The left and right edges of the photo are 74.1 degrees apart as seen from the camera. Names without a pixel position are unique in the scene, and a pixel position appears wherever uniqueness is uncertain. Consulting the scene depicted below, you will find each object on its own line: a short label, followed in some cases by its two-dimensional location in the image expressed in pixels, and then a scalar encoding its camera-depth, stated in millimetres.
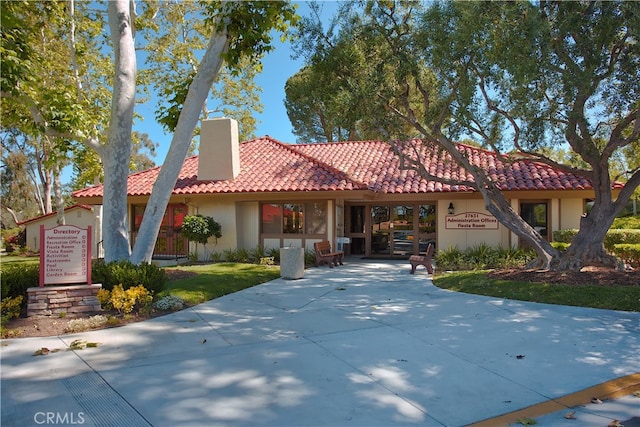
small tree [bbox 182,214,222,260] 16109
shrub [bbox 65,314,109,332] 6547
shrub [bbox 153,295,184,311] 7969
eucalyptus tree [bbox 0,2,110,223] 9867
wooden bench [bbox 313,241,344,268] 14758
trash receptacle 11977
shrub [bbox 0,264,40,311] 7320
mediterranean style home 15830
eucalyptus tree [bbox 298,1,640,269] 9273
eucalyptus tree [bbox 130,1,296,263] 9406
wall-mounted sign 15922
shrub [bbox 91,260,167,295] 7973
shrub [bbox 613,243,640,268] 12416
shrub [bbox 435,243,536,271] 14070
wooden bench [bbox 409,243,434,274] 12859
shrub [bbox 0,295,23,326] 6844
